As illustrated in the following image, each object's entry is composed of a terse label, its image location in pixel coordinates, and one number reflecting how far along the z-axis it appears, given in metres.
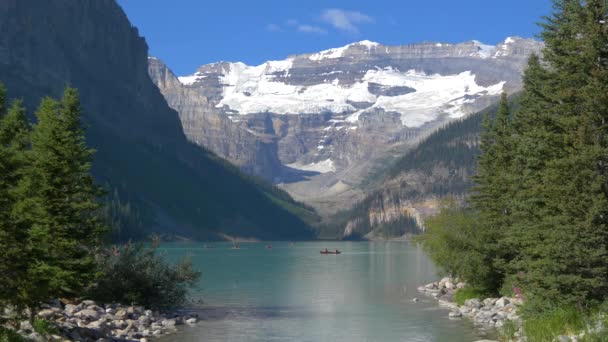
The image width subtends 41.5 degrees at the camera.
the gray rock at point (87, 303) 55.69
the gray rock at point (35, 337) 36.05
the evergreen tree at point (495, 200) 67.25
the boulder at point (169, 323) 58.31
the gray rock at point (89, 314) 50.72
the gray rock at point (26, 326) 37.22
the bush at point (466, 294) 75.06
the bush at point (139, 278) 61.84
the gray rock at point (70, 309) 51.36
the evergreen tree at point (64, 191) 49.06
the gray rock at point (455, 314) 65.88
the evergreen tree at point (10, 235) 31.28
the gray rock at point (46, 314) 44.48
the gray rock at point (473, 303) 68.78
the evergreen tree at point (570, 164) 39.69
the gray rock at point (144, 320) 56.38
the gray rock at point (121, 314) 55.50
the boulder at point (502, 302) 64.19
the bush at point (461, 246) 70.56
